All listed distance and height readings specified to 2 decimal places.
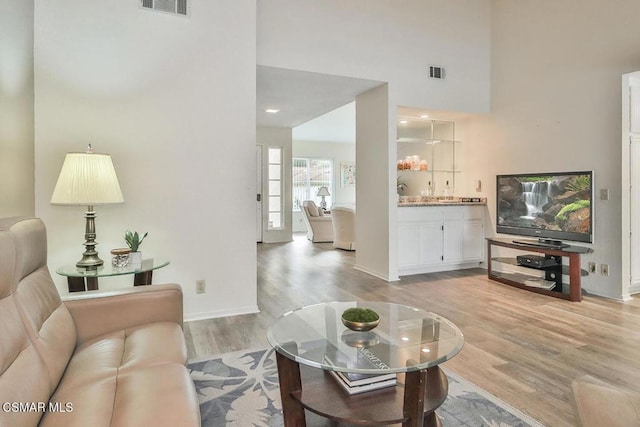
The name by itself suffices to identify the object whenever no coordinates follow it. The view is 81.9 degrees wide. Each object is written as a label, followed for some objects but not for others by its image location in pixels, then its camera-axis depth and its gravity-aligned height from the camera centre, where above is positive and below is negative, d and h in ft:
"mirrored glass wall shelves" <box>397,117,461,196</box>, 18.83 +2.70
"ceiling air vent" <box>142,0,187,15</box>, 9.89 +5.49
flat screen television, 12.82 +0.04
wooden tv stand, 12.17 -2.17
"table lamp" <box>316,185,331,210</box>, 35.83 +1.37
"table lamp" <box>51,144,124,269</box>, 7.50 +0.51
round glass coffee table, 4.45 -2.02
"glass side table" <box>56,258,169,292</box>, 7.63 -1.38
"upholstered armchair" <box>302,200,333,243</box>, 27.37 -1.40
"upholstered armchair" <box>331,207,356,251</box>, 23.52 -1.34
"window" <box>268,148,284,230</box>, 26.99 +1.41
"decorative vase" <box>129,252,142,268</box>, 8.40 -1.19
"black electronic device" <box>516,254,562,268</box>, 13.24 -1.97
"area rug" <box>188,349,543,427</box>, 5.75 -3.30
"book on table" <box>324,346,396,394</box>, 4.76 -2.25
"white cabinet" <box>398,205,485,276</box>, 15.87 -1.38
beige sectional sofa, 3.65 -1.99
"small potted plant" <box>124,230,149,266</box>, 8.43 -0.98
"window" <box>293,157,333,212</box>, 36.24 +2.91
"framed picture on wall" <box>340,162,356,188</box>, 37.99 +3.44
